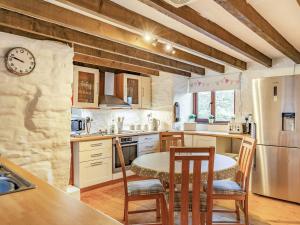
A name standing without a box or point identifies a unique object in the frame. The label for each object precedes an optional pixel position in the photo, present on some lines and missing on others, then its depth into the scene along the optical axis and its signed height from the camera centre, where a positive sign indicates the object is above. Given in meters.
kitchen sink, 1.35 -0.38
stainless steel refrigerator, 3.40 -0.26
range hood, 4.59 +0.37
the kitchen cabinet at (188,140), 4.69 -0.41
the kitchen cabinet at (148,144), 4.75 -0.51
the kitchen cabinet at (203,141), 4.38 -0.41
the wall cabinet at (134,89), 4.98 +0.59
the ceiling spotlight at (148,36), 2.59 +0.87
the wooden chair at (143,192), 2.49 -0.74
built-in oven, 4.32 -0.60
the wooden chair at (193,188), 1.99 -0.58
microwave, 4.22 -0.13
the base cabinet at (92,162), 3.81 -0.71
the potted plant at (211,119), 5.04 -0.02
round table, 2.18 -0.46
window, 4.93 +0.27
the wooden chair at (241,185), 2.48 -0.70
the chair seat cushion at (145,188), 2.49 -0.71
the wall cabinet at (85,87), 4.20 +0.53
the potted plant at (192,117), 5.28 +0.01
